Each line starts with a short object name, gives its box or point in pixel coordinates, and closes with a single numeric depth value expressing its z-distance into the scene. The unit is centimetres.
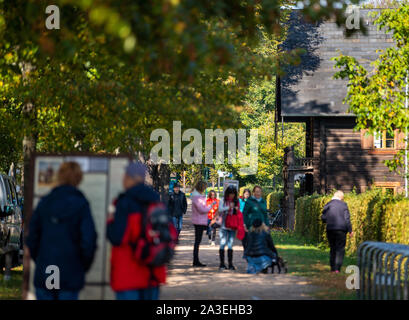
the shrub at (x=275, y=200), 4228
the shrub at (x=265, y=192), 4908
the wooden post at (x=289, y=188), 3462
